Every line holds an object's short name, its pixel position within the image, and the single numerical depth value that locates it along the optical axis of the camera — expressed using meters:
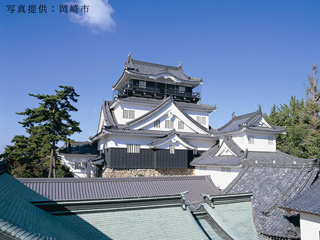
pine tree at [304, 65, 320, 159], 27.79
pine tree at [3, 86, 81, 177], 23.45
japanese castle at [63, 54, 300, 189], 23.52
